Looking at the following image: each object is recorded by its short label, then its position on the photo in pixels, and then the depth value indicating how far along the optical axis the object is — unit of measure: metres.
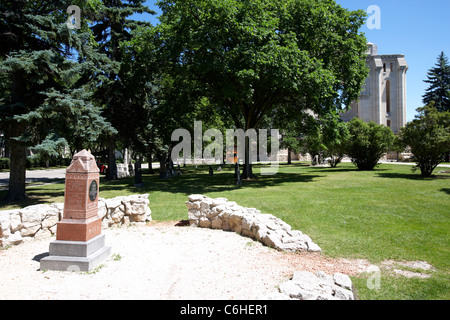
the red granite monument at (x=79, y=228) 5.20
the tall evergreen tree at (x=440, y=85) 48.47
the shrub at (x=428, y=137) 18.25
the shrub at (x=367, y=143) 25.72
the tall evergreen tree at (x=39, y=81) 10.92
